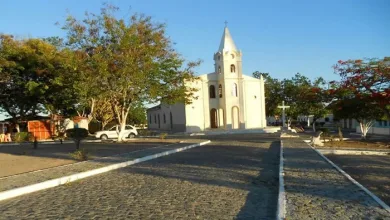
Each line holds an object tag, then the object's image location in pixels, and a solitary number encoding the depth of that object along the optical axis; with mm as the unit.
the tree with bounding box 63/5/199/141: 21766
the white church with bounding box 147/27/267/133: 43188
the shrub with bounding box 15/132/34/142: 33062
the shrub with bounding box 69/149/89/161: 14820
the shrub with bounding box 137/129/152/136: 37075
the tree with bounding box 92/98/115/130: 42875
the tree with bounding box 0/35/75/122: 32094
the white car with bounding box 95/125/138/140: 32562
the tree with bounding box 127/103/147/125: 68331
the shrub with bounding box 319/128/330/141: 27847
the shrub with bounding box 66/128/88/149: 18453
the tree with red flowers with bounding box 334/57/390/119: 23188
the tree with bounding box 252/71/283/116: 53500
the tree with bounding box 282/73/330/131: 48347
